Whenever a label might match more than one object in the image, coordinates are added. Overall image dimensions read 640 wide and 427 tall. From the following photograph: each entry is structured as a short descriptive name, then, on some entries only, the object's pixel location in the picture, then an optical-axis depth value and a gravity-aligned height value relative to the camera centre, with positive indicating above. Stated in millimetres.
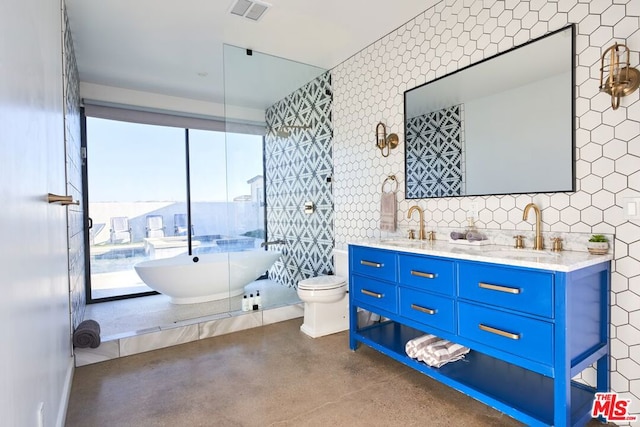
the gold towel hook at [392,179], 3062 +233
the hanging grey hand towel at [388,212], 2982 -55
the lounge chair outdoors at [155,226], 4570 -221
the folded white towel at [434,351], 2148 -929
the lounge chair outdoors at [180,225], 4746 -220
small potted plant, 1764 -216
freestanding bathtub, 3561 -714
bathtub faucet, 3602 -376
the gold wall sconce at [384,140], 3061 +592
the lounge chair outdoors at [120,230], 4333 -255
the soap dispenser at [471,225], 2412 -148
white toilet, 3045 -891
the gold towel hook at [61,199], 1500 +54
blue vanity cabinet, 1554 -624
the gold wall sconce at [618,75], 1679 +618
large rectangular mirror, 1975 +527
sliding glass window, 4219 +161
